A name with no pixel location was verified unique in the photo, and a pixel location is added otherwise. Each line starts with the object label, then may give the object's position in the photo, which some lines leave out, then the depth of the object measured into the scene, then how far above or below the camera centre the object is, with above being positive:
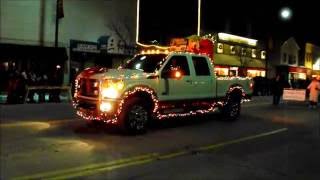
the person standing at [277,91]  18.56 -0.08
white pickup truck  8.68 -0.08
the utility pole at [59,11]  21.39 +4.26
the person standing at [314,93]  17.42 -0.13
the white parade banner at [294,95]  19.45 -0.26
